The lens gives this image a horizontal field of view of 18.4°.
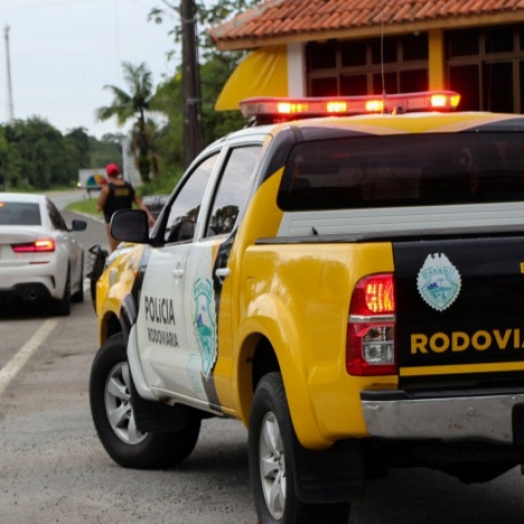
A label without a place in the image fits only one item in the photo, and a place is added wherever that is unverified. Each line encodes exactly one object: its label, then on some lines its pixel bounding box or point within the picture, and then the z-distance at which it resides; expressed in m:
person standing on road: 20.86
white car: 18.05
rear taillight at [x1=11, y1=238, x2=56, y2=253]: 18.16
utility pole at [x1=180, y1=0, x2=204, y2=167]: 26.31
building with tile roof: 24.25
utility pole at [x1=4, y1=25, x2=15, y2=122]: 100.31
